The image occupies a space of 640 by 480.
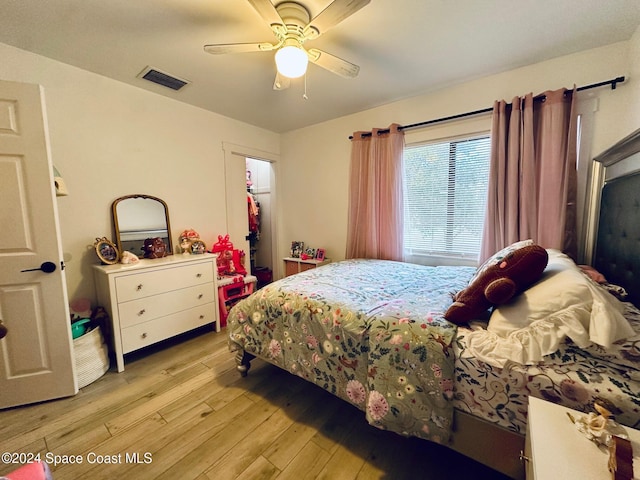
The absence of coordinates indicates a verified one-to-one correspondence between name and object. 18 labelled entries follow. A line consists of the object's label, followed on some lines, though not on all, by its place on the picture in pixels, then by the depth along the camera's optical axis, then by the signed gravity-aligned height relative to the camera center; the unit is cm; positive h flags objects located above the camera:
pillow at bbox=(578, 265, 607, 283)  148 -39
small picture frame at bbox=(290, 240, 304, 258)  374 -50
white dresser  206 -72
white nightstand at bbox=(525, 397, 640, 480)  64 -65
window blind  250 +17
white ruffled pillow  89 -42
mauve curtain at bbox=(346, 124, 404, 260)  281 +21
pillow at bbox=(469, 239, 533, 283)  131 -24
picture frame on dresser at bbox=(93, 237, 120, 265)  222 -29
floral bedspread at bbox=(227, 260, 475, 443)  113 -67
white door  157 -28
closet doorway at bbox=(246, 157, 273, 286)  416 -5
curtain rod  185 +93
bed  90 -60
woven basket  187 -105
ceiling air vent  221 +127
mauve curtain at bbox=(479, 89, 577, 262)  197 +30
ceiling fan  137 +107
